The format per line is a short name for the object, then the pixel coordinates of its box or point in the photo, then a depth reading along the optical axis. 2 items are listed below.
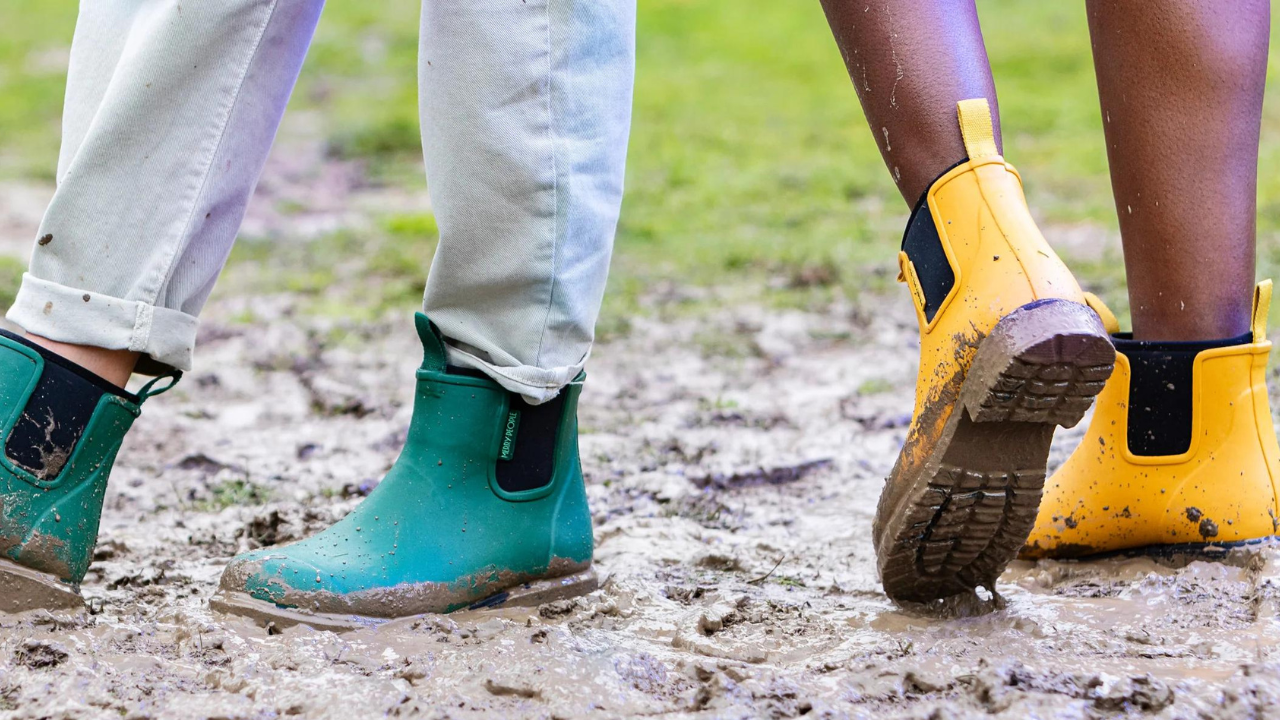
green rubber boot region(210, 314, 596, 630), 3.27
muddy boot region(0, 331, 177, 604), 3.23
